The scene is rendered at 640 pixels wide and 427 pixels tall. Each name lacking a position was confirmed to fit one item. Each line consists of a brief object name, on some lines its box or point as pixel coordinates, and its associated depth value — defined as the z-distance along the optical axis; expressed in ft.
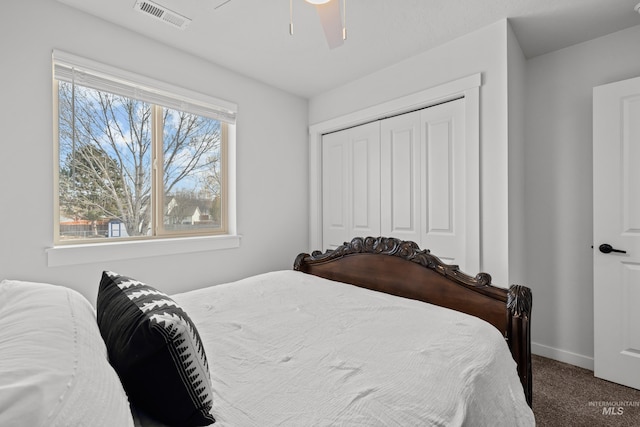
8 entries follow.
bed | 1.83
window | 7.01
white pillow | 1.42
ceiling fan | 4.44
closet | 8.04
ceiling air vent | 6.44
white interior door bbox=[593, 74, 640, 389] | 6.86
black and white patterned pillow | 2.17
